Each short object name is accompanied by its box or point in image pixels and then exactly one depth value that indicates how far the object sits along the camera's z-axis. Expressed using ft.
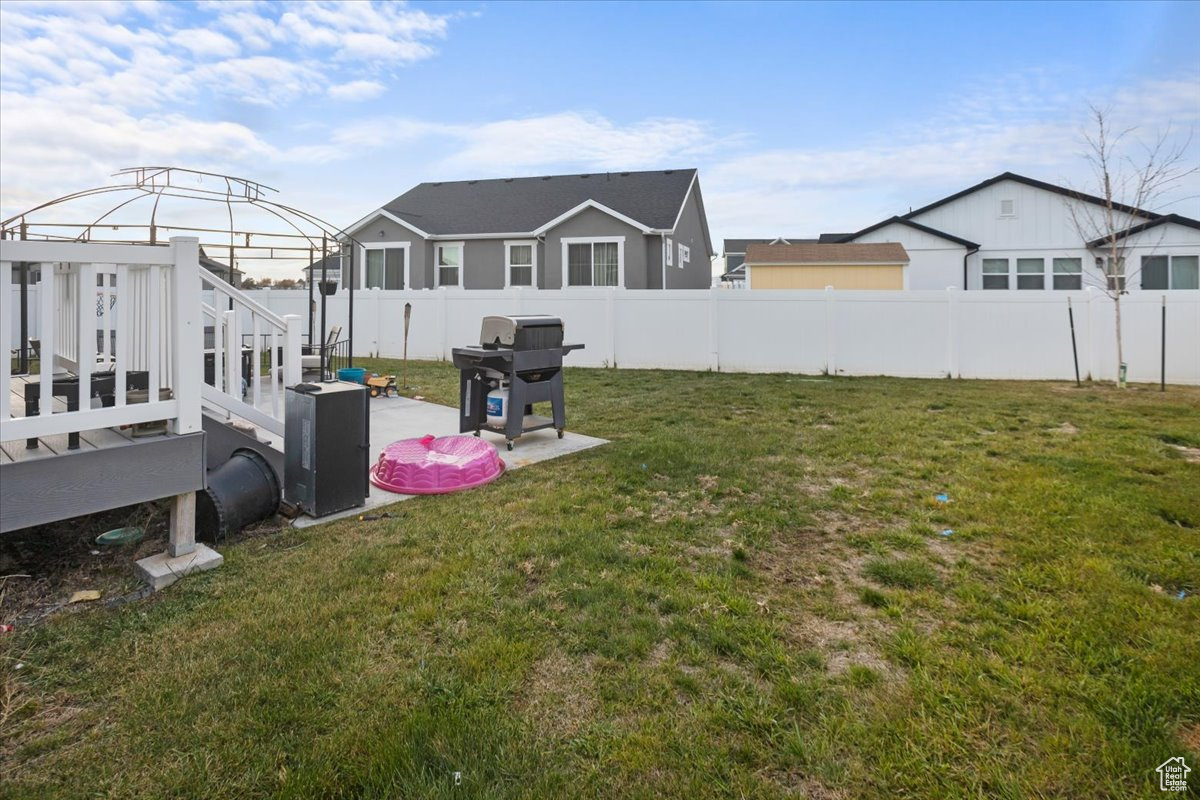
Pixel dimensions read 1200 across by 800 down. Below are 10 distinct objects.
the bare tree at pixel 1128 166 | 38.04
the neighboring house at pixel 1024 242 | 54.70
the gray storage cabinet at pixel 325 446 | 12.48
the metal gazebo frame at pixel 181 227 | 15.99
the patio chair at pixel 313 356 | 28.37
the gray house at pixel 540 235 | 55.06
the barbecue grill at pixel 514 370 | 18.66
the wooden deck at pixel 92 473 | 8.68
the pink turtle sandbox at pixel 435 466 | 14.98
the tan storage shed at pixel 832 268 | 59.93
